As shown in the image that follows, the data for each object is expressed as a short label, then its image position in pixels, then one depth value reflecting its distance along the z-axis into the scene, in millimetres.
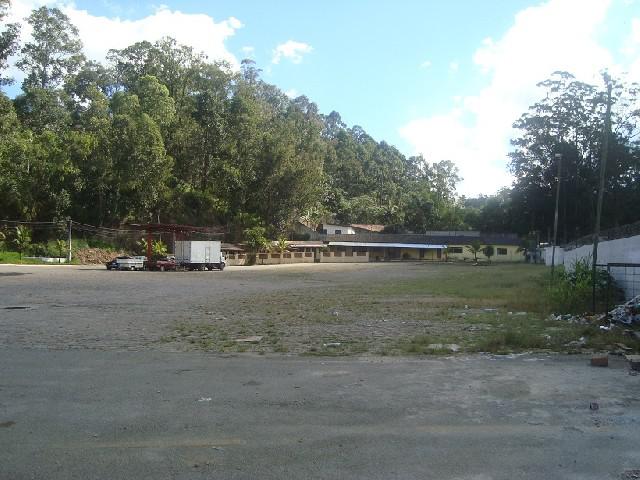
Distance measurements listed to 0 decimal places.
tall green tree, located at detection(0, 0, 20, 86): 40600
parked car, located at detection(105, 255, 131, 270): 42812
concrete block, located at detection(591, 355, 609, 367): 7809
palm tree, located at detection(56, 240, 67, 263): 49062
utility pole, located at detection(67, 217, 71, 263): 48462
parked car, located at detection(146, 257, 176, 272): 44375
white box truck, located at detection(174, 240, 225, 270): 45250
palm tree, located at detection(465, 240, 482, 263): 75969
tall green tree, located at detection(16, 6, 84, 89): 53000
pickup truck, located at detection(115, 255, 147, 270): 42919
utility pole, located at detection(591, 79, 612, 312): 15262
